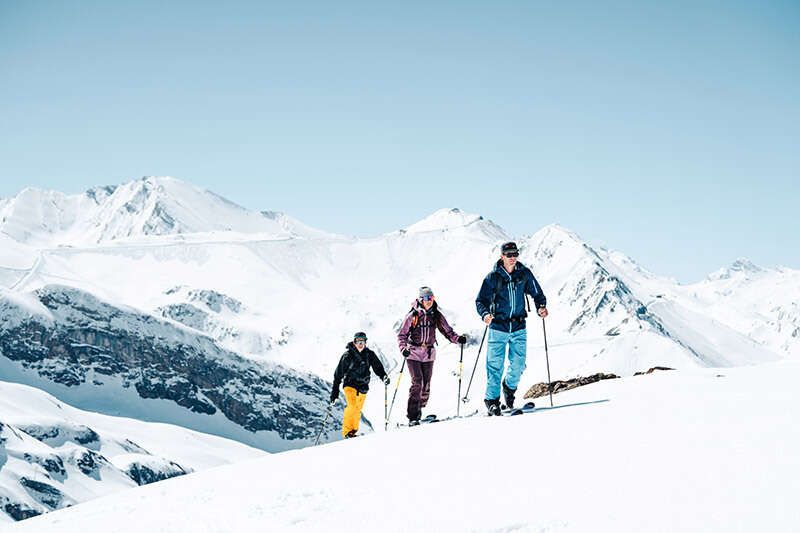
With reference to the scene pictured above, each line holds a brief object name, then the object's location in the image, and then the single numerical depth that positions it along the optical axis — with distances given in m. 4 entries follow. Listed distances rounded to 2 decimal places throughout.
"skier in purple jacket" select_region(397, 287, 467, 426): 16.67
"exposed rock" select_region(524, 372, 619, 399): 23.33
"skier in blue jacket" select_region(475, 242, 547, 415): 14.96
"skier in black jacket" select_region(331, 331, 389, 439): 17.41
